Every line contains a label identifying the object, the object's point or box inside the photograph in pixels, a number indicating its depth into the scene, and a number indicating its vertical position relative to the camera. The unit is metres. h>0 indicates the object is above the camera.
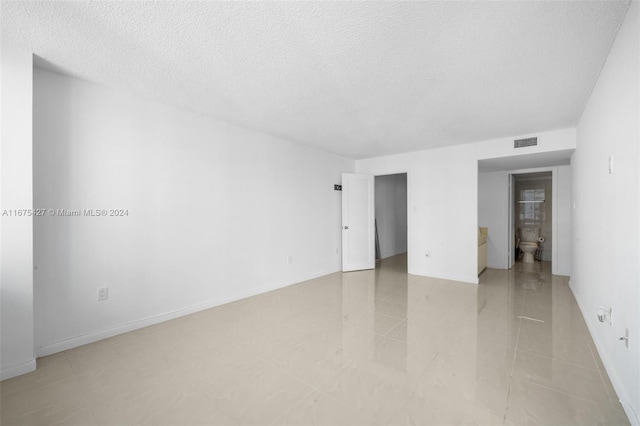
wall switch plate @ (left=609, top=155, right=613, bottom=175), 1.97 +0.35
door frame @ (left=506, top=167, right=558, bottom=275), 5.21 -0.03
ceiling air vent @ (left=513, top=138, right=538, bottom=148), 4.09 +1.07
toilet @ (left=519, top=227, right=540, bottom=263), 6.34 -0.73
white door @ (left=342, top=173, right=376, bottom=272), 5.54 -0.23
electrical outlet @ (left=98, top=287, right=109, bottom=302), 2.63 -0.81
